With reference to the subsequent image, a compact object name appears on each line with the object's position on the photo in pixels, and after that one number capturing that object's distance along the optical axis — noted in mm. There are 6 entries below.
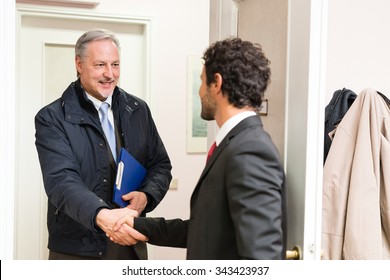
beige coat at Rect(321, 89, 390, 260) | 1646
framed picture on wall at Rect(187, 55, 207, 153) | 3287
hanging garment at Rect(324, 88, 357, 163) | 1889
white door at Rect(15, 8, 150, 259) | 3070
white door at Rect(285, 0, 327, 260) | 1268
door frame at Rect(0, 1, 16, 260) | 1244
